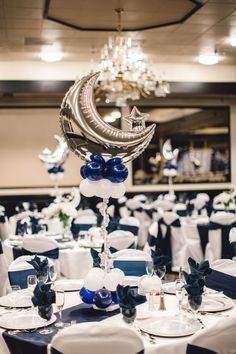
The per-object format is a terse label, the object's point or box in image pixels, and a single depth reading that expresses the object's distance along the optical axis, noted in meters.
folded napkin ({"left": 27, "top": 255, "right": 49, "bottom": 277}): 3.10
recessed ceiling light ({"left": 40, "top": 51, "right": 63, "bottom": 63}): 9.25
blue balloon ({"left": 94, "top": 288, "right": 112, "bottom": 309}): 2.88
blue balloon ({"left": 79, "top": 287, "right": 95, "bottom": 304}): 2.96
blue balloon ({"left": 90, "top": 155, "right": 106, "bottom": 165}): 3.02
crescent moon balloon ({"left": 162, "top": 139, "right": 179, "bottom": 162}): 8.35
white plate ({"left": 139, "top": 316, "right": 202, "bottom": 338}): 2.46
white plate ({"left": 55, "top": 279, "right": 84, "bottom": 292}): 3.33
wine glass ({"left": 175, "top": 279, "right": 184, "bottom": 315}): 2.74
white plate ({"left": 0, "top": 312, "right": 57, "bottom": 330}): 2.62
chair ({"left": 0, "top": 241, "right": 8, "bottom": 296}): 5.25
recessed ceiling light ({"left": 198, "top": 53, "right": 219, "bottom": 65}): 9.86
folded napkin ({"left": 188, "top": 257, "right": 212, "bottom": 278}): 2.90
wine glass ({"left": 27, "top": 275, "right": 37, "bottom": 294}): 2.93
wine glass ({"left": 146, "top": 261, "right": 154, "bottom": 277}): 3.01
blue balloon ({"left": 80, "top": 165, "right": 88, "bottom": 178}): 3.00
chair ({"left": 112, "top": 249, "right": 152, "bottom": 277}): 3.78
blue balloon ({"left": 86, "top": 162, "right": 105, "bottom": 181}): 2.97
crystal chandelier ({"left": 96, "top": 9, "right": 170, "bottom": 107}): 7.82
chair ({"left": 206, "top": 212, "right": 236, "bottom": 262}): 6.40
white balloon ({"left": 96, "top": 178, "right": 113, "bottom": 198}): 3.01
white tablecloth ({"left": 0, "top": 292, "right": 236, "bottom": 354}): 2.36
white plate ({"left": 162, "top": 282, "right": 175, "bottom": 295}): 3.23
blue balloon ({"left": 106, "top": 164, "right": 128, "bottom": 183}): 3.00
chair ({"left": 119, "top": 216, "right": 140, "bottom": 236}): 6.57
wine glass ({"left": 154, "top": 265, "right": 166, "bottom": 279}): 3.10
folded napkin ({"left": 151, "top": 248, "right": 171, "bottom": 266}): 3.13
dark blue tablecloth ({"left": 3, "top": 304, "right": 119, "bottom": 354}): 2.40
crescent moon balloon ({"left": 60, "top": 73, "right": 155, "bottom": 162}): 2.99
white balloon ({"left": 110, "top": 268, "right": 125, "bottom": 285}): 3.02
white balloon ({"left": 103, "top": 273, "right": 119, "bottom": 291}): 2.99
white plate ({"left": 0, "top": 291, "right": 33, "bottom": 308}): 2.99
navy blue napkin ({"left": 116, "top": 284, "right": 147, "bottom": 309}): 2.47
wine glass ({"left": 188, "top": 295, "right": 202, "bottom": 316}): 2.65
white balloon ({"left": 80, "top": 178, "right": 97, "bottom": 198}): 3.01
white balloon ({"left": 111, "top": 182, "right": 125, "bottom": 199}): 3.04
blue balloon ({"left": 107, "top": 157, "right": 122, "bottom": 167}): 3.03
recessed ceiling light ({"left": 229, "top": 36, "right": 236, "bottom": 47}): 8.58
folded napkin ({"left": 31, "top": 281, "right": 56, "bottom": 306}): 2.61
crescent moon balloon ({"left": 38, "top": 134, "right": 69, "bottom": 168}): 7.61
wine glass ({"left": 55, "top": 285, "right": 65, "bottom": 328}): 2.66
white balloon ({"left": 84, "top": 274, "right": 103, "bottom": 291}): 2.97
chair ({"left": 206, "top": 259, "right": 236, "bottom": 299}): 3.42
